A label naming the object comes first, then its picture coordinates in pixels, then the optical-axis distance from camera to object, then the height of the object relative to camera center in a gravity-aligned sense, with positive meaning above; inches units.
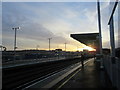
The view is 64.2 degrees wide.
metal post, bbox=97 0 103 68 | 391.5 +108.2
